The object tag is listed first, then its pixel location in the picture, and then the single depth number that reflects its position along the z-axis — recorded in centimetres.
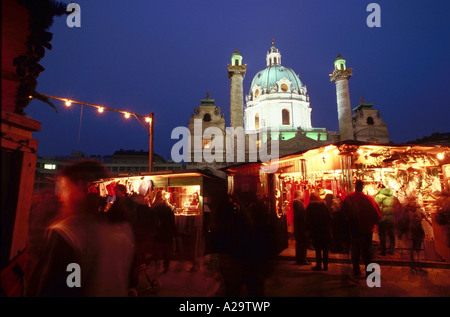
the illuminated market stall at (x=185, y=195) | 949
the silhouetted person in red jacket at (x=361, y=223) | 591
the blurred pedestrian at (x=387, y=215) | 789
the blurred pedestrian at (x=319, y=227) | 637
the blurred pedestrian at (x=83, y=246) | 190
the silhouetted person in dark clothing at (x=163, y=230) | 636
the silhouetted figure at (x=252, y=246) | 367
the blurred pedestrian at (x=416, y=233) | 706
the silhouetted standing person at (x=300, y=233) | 725
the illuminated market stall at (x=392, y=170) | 818
